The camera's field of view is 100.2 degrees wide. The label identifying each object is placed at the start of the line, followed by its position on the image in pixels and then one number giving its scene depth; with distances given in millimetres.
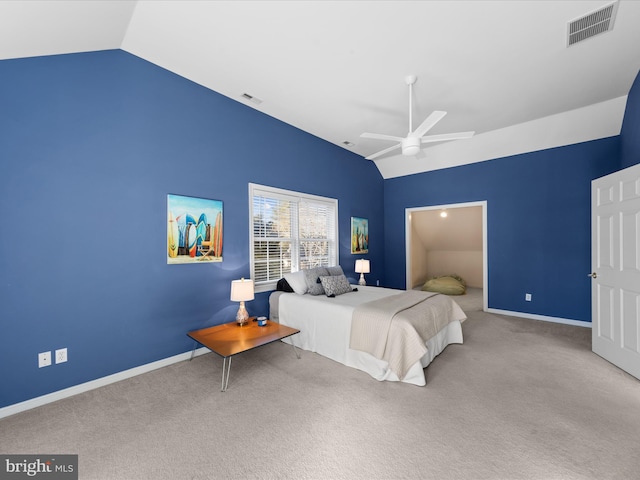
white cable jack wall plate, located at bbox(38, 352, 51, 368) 2224
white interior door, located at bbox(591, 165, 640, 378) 2619
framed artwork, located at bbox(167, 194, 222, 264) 2971
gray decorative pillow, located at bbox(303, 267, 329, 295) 3760
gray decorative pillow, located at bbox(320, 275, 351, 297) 3715
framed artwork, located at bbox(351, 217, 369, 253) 5500
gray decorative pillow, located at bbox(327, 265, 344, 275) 4214
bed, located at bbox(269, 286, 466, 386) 2646
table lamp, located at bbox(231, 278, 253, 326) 3000
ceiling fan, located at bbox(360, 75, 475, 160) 2859
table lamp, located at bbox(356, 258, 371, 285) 5074
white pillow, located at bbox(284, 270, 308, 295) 3762
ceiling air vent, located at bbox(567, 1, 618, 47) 2219
